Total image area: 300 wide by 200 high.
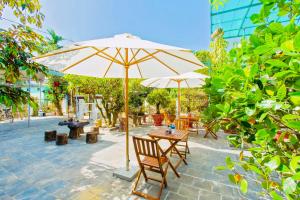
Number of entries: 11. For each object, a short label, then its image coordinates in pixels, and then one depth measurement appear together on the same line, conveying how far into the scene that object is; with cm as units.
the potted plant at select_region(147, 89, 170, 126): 995
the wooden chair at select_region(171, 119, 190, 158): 518
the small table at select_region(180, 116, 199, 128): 736
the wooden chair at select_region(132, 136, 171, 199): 272
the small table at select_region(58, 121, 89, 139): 659
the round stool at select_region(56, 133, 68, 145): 581
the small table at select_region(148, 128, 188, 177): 361
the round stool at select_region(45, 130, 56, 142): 627
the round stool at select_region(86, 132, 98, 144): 605
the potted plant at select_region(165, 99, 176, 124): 1058
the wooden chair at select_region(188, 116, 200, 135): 735
